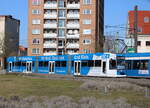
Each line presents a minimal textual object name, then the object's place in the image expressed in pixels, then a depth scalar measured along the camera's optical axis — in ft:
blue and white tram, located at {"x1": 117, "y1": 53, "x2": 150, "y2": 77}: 120.67
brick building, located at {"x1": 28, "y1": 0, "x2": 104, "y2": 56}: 279.49
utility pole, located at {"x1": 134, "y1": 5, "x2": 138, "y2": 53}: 132.38
